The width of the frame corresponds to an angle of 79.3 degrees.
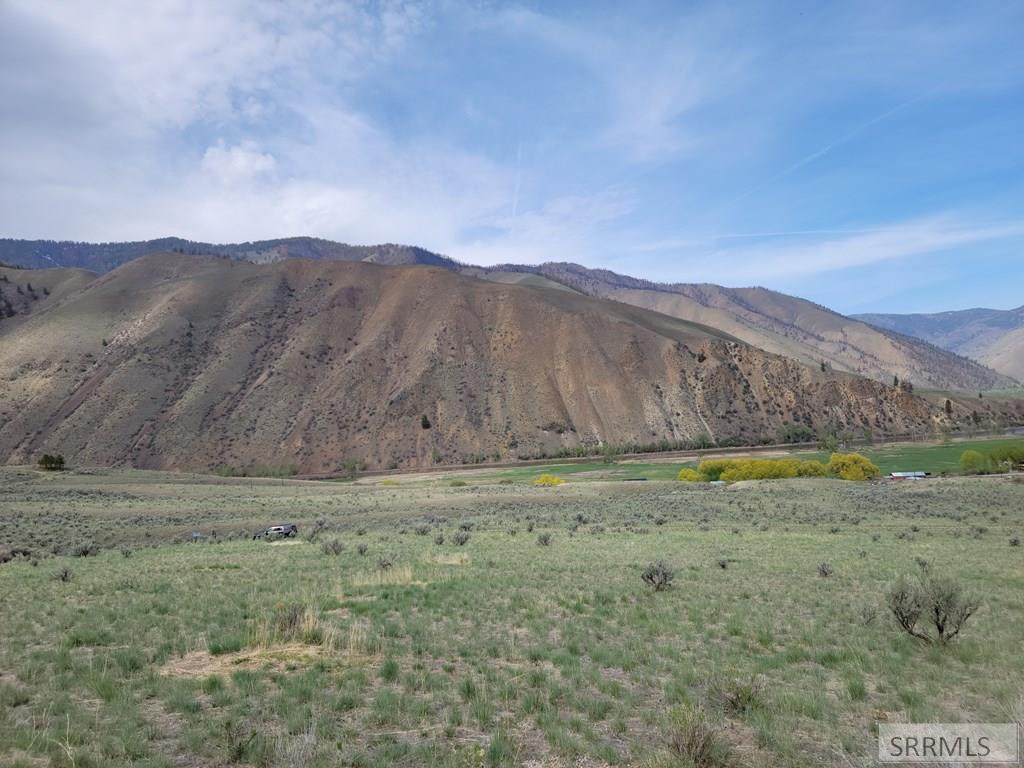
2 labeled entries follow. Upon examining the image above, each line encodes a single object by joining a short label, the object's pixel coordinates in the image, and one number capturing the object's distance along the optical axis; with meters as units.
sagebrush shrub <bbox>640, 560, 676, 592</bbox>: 14.42
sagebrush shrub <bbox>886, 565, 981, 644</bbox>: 9.95
